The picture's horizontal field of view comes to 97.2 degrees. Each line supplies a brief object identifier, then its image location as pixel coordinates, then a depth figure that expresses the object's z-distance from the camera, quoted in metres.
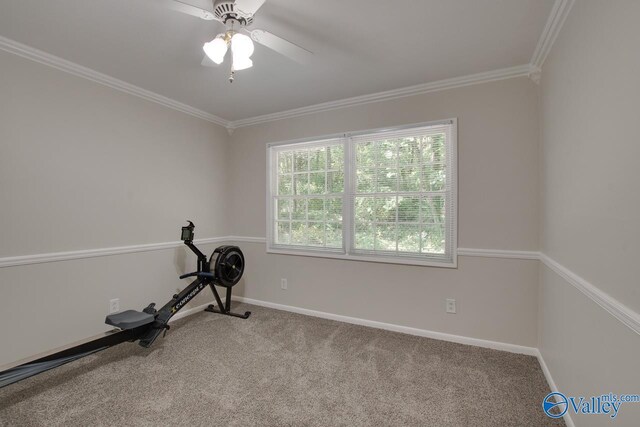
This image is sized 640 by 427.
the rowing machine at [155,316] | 1.81
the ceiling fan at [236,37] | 1.46
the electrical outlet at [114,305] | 2.68
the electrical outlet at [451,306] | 2.70
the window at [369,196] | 2.80
